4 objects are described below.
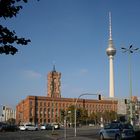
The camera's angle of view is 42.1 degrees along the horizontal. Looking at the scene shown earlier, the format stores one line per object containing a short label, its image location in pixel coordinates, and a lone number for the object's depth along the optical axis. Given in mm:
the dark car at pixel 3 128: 31012
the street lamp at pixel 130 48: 22534
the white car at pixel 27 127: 36868
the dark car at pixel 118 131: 14414
